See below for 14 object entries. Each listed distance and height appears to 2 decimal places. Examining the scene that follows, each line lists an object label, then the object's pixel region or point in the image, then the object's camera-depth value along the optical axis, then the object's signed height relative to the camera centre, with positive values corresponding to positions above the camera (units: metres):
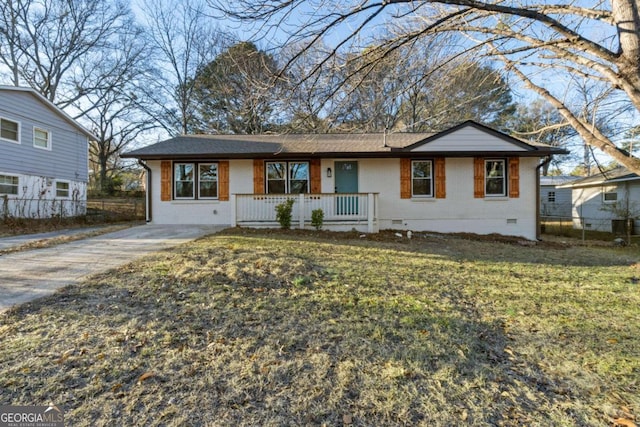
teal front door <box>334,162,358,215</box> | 10.87 +1.28
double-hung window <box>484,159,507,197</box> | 10.61 +1.22
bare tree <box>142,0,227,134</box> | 21.56 +9.83
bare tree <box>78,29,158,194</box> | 23.31 +8.51
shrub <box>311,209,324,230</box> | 9.23 -0.12
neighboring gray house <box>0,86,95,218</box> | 11.88 +2.44
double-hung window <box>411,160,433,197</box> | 10.73 +1.21
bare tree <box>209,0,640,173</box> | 4.05 +2.68
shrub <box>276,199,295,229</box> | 9.20 -0.03
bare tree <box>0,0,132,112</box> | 20.95 +12.14
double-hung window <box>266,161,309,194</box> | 10.90 +1.25
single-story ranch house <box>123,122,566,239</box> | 10.25 +1.21
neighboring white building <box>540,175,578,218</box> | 21.84 +1.10
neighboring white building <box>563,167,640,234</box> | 13.84 +0.68
